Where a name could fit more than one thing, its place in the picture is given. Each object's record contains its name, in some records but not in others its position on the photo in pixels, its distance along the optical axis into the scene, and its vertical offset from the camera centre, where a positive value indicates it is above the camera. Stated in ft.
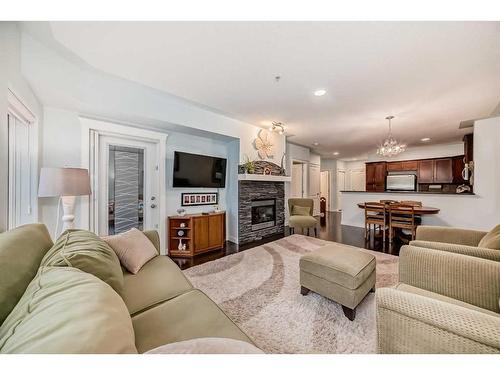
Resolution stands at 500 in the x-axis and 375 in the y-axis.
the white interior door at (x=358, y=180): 28.23 +1.33
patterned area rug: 4.54 -3.57
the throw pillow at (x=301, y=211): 15.06 -1.72
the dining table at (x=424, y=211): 11.65 -1.32
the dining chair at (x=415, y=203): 13.17 -0.99
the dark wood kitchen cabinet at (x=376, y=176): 22.88 +1.60
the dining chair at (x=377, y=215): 12.94 -1.83
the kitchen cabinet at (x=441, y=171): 18.98 +1.90
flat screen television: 10.73 +1.08
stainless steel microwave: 21.40 +0.77
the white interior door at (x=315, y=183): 21.96 +0.66
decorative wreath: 13.57 +3.18
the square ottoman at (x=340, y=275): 5.33 -2.53
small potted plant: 12.66 +1.50
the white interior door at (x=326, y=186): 28.54 +0.43
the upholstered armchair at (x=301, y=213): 13.93 -1.93
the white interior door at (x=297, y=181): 19.92 +0.81
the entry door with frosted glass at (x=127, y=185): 8.99 +0.17
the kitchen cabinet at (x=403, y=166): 21.52 +2.67
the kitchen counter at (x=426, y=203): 12.55 -1.01
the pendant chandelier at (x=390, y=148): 13.20 +2.79
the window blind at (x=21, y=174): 6.16 +0.50
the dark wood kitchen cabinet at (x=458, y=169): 18.65 +1.94
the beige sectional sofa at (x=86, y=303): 1.59 -1.23
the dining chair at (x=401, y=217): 11.85 -1.80
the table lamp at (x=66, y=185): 6.06 +0.12
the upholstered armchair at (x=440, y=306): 2.55 -1.94
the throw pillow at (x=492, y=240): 4.67 -1.31
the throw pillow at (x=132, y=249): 5.16 -1.70
